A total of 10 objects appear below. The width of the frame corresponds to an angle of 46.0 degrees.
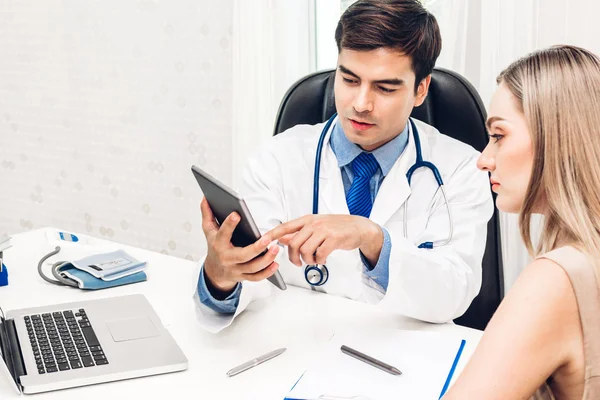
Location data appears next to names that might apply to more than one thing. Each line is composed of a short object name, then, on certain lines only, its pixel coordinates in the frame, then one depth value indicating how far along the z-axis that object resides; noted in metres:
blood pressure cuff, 1.51
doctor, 1.29
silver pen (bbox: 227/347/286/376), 1.14
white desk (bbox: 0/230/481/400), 1.10
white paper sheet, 1.06
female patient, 0.85
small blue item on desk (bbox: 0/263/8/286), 1.51
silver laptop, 1.12
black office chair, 1.57
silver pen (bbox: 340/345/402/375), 1.12
